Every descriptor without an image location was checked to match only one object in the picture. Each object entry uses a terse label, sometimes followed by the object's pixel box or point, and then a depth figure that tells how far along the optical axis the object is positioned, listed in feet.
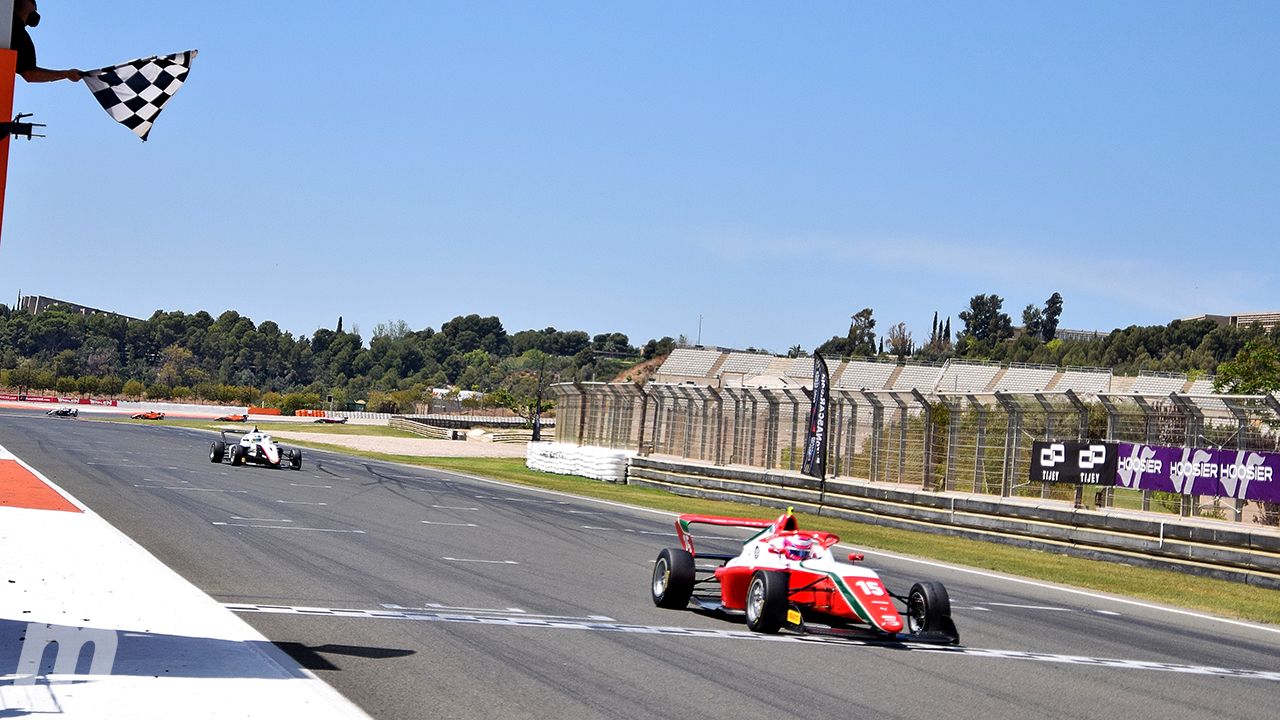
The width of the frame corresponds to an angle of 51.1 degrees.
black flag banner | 102.73
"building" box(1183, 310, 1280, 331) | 471.21
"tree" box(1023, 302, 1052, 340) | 567.59
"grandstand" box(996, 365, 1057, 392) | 305.53
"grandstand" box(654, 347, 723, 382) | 394.52
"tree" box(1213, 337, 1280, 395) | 191.42
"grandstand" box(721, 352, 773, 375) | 387.96
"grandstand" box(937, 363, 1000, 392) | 320.70
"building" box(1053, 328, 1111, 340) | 493.77
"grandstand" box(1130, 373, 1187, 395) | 277.03
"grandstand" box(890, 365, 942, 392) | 320.70
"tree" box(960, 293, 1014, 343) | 571.69
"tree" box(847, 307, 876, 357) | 571.69
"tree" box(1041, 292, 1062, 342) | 558.56
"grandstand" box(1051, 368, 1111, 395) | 291.54
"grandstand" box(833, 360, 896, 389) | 328.49
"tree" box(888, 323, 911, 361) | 547.90
